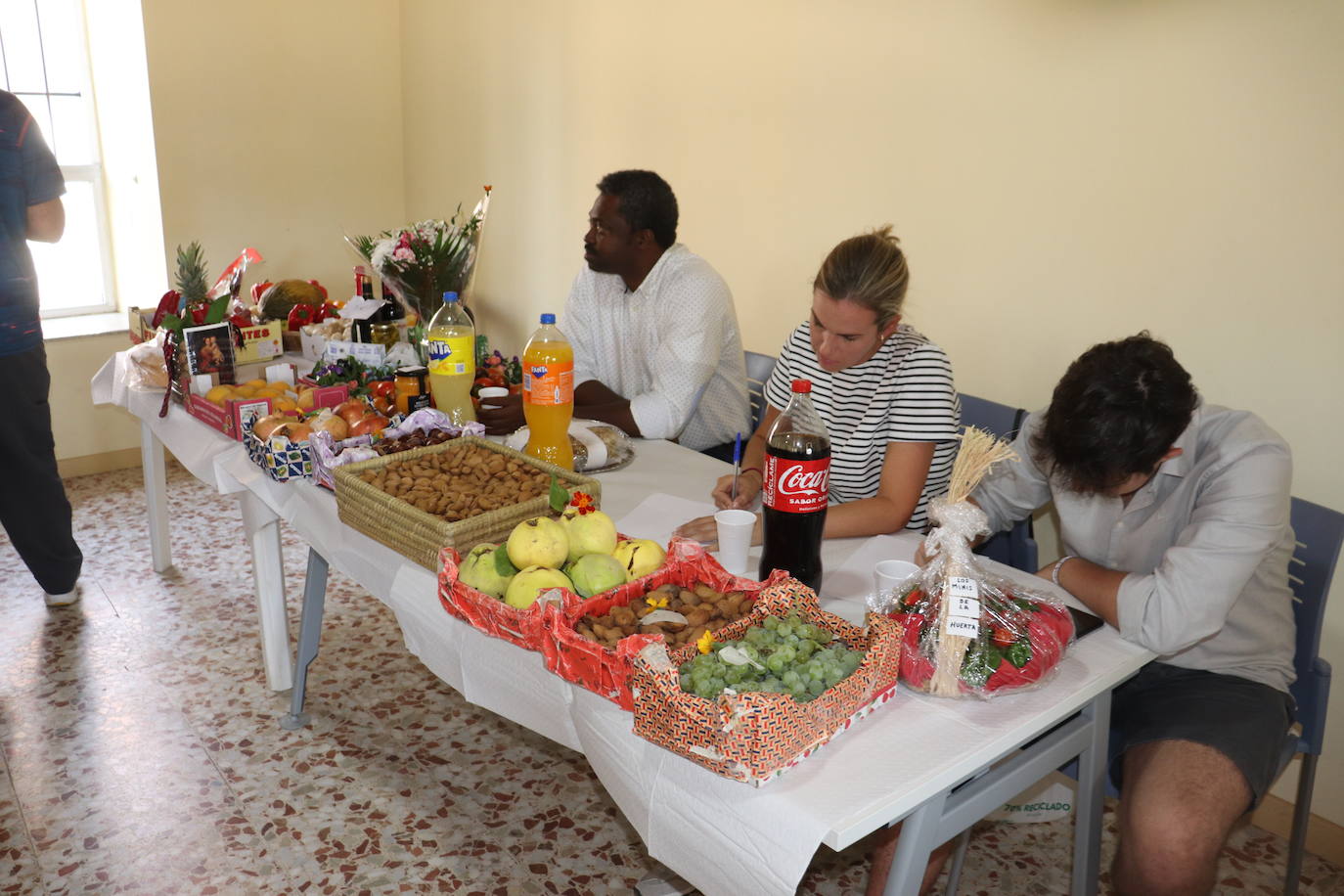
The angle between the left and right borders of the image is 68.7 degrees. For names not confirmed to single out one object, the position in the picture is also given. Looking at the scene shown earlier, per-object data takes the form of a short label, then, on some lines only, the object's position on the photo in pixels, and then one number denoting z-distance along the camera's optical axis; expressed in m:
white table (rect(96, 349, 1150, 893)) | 1.09
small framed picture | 2.37
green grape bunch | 1.14
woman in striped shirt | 1.84
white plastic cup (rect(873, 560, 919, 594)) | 1.45
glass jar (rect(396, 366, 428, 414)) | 2.26
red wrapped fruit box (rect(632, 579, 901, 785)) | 1.06
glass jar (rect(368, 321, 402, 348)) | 2.68
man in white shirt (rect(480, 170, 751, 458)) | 2.45
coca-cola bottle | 1.46
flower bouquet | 2.67
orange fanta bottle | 1.97
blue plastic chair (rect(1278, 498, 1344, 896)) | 1.70
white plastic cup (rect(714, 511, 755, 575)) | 1.62
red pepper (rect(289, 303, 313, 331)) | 3.03
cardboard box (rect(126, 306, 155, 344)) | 2.84
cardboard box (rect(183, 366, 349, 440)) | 2.18
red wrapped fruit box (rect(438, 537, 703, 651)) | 1.37
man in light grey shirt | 1.48
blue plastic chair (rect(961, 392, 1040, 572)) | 2.13
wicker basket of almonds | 1.61
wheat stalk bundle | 1.27
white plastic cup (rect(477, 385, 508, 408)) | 2.33
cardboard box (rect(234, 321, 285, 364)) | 2.69
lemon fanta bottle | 2.20
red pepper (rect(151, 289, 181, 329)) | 2.65
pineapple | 2.88
